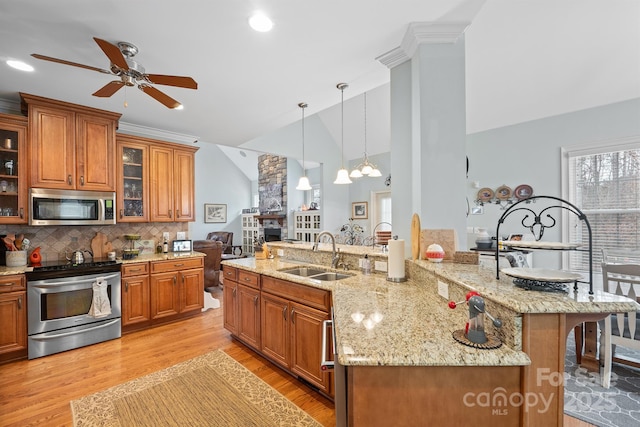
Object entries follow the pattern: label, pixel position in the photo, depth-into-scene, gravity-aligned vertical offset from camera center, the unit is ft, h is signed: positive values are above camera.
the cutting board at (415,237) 7.16 -0.65
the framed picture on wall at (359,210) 24.07 +0.14
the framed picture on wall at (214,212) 31.53 -0.01
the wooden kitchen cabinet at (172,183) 13.26 +1.42
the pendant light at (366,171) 15.67 +2.25
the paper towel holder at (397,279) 7.21 -1.73
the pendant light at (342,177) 14.03 +1.71
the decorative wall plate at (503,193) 15.52 +1.00
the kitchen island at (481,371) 3.47 -2.02
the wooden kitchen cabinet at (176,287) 12.14 -3.34
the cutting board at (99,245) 12.24 -1.40
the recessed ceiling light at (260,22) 6.35 +4.38
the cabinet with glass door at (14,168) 9.97 +1.60
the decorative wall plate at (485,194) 16.12 +0.97
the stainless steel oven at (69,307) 9.48 -3.33
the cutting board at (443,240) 6.81 -0.70
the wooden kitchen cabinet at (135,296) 11.34 -3.40
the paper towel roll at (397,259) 7.23 -1.22
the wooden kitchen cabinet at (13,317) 9.06 -3.37
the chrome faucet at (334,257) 9.17 -1.49
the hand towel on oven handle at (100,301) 10.36 -3.23
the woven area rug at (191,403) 6.47 -4.76
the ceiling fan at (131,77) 7.19 +3.55
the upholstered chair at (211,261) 18.03 -3.17
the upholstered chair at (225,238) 29.01 -2.70
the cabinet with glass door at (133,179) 12.26 +1.51
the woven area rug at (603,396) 6.48 -4.73
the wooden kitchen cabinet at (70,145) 10.03 +2.58
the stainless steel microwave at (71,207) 10.16 +0.24
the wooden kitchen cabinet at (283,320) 7.13 -3.22
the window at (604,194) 12.48 +0.77
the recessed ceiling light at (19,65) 7.96 +4.25
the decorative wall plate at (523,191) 14.92 +1.04
